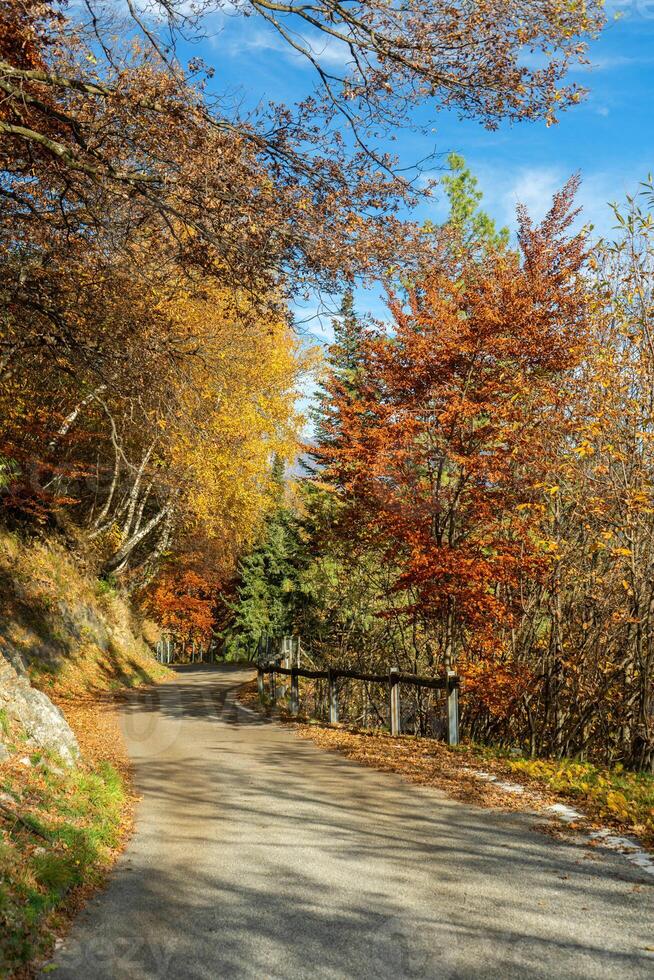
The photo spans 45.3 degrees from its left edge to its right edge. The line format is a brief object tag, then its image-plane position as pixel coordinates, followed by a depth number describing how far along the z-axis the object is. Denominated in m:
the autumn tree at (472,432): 12.63
